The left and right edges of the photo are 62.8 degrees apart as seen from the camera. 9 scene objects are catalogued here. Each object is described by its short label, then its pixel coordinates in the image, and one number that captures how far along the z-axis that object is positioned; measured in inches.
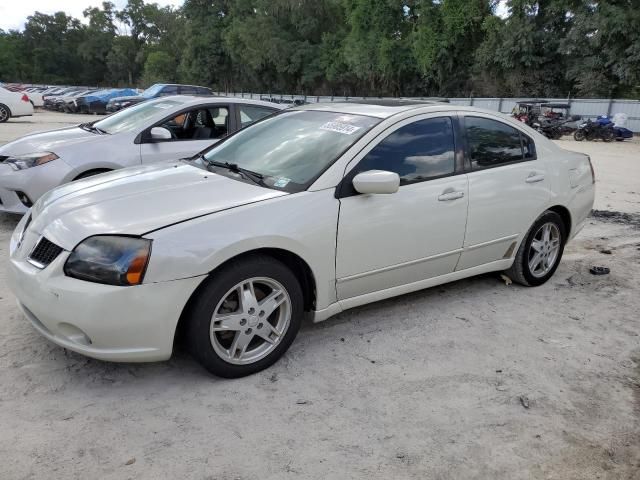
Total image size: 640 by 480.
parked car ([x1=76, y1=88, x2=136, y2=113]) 1224.2
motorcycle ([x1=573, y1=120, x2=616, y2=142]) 859.4
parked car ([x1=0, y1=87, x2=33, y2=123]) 789.2
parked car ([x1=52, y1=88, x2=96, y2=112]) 1291.8
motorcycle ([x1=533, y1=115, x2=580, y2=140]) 894.4
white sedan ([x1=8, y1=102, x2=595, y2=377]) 106.8
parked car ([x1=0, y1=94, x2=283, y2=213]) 215.3
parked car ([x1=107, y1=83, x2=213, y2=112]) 937.9
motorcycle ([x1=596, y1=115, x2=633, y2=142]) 863.3
